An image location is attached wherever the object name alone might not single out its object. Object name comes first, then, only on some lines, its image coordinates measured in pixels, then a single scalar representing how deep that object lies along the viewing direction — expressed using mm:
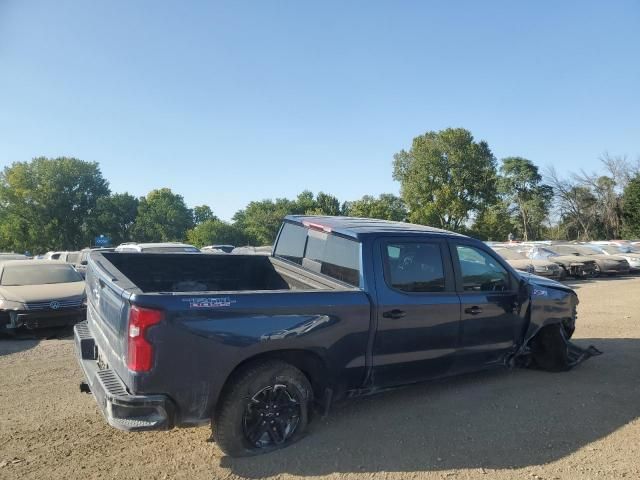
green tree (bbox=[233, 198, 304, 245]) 79375
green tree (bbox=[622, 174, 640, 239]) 44469
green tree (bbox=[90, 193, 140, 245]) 67375
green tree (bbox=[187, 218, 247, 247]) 74312
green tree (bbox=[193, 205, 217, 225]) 100844
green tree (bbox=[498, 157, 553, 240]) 52125
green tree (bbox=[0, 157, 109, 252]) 63281
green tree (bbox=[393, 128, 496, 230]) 51125
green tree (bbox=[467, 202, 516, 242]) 52438
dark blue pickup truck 3217
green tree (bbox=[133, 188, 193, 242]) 75250
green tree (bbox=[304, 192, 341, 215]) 78688
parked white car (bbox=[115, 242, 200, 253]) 13273
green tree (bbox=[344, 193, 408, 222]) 53750
